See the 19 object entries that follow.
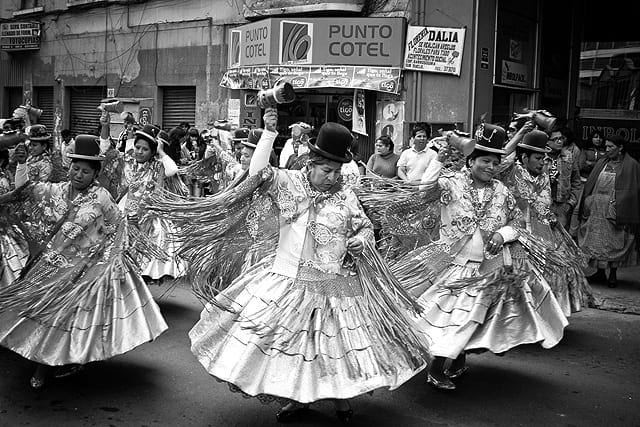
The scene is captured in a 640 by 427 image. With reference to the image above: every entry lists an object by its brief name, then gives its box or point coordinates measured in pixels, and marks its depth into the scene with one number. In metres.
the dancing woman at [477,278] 5.73
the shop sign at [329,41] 15.15
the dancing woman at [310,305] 4.61
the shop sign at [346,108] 15.98
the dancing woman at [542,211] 6.61
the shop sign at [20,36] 23.83
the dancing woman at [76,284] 5.55
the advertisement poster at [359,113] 15.64
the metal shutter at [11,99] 25.44
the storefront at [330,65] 15.20
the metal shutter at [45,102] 24.00
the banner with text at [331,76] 15.13
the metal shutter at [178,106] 19.58
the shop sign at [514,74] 15.20
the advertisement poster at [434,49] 14.51
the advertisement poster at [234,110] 17.92
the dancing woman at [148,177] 8.43
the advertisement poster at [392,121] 15.22
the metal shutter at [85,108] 22.30
